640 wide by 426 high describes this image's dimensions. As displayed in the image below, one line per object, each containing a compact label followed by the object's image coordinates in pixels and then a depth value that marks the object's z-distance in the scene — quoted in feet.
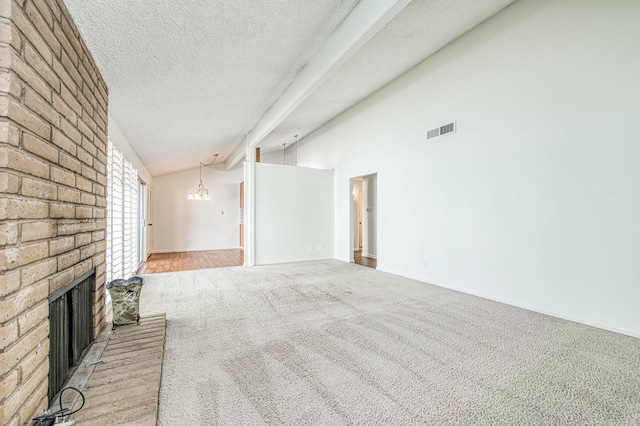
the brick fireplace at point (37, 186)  3.81
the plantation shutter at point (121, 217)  11.59
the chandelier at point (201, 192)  28.28
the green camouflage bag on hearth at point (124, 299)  8.23
